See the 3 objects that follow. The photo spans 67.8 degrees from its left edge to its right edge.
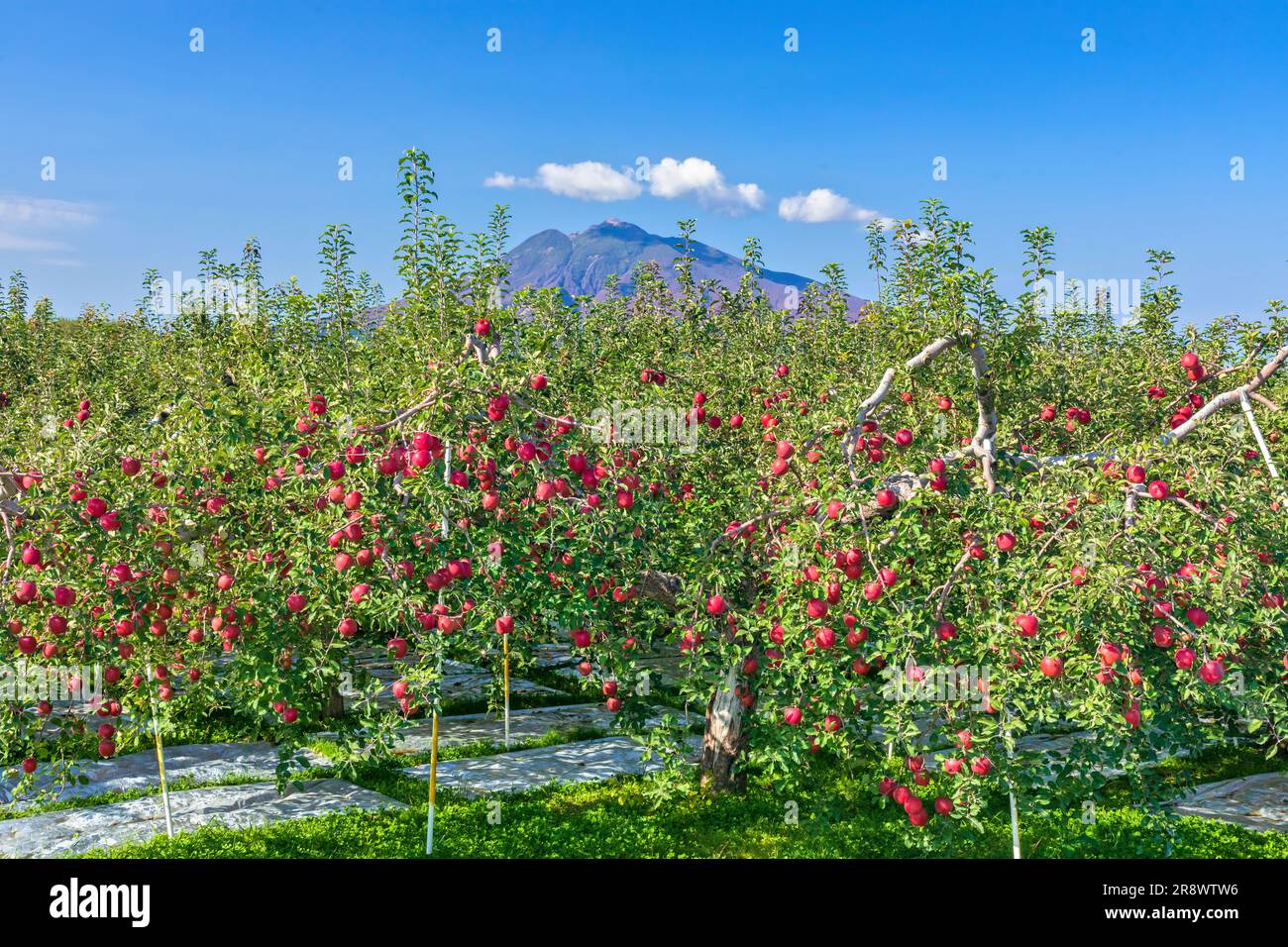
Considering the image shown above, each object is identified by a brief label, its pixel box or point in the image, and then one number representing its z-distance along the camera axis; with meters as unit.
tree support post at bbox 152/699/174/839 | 7.68
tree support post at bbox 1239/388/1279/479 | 6.23
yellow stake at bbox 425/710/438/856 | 7.22
